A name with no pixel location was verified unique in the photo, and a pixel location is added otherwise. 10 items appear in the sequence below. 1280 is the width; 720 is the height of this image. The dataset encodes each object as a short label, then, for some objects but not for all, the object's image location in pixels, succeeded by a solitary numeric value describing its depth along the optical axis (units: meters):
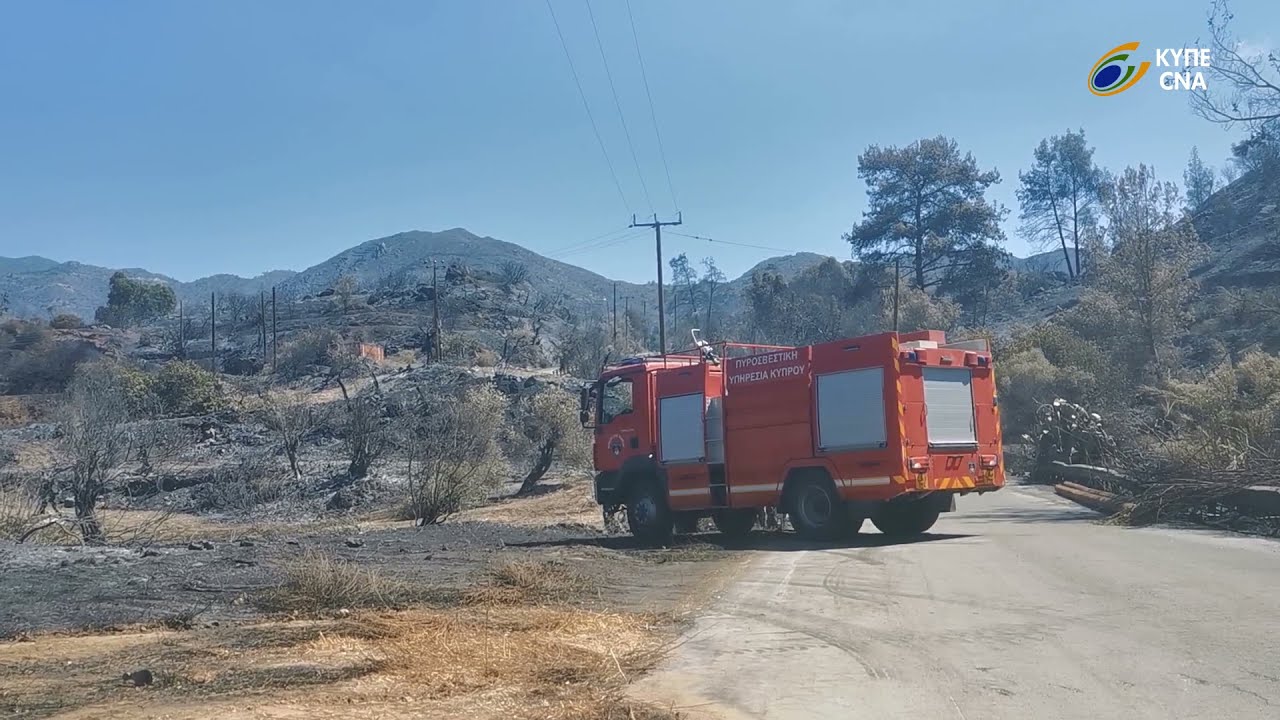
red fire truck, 15.61
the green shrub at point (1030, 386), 37.53
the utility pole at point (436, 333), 65.19
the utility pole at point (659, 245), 41.74
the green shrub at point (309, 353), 68.19
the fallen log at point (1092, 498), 18.11
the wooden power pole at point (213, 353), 74.78
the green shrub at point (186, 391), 50.50
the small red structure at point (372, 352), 70.50
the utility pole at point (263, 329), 81.90
